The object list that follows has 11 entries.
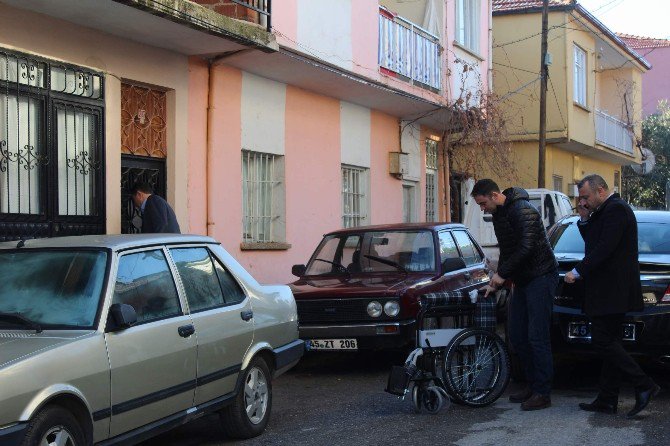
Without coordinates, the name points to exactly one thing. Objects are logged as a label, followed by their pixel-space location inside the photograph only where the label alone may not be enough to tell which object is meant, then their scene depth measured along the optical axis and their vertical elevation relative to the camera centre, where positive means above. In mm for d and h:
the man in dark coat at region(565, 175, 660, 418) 7359 -573
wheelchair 7469 -1114
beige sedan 4796 -665
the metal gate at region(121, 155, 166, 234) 11695 +612
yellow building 26109 +4043
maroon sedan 9414 -599
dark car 7789 -756
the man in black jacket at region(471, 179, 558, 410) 7727 -451
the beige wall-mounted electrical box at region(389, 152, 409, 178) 18328 +1191
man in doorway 10227 +111
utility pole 22969 +3408
